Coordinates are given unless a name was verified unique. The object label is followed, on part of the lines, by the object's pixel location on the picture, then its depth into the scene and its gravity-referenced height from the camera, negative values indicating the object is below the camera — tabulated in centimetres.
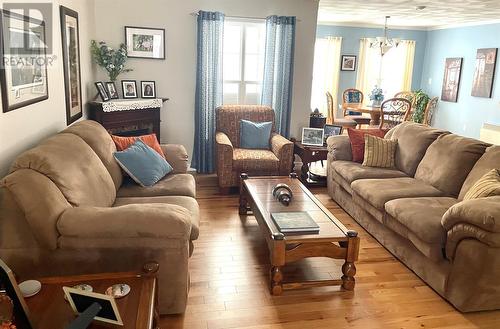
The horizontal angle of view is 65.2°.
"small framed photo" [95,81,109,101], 422 -14
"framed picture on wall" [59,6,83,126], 330 +7
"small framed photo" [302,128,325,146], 494 -62
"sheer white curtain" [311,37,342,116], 836 +37
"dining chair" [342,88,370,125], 775 -21
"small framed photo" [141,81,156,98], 485 -12
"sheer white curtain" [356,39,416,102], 865 +46
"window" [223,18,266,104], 508 +30
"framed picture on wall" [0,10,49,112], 214 +8
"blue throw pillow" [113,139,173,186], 309 -67
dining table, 683 -37
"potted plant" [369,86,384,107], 715 -14
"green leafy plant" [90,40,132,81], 438 +23
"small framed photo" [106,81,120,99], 446 -14
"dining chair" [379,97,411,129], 629 -34
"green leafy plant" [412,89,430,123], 838 -31
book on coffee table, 252 -89
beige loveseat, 193 -76
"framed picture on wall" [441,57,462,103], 787 +27
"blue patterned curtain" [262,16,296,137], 498 +21
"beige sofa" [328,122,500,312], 230 -83
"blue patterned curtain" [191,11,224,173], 479 -5
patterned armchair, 424 -82
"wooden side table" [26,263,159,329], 153 -93
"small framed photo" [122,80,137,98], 472 -12
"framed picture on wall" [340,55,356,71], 852 +54
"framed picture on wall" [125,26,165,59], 471 +44
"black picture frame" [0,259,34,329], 130 -77
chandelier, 717 +85
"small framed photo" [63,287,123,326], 146 -85
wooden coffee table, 245 -100
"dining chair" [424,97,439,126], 734 -40
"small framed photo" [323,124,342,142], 511 -55
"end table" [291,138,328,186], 471 -83
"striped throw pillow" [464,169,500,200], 252 -60
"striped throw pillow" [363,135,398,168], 397 -63
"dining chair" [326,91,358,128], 707 -60
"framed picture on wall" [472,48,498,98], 708 +39
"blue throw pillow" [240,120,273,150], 476 -61
